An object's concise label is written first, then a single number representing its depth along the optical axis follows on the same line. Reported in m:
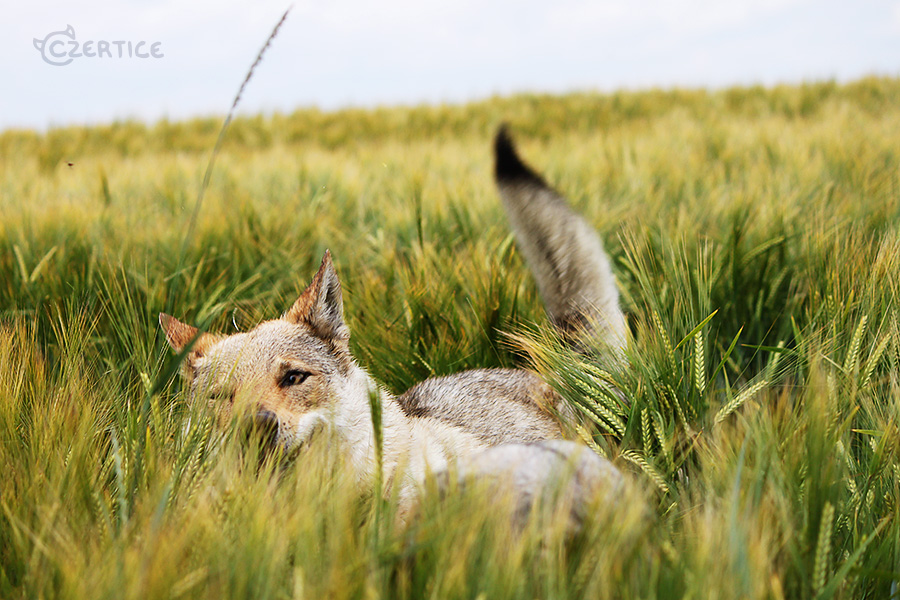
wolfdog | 6.02
